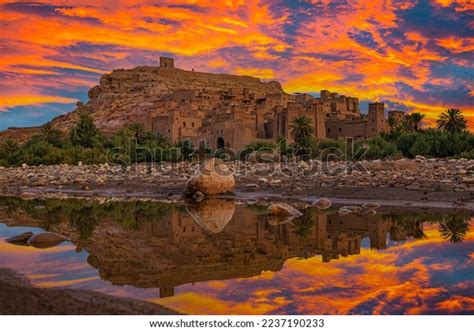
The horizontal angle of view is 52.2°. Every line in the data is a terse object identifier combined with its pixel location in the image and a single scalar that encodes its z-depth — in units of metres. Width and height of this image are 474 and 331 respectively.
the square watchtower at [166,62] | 81.62
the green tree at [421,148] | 28.39
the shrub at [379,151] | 29.31
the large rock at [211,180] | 14.19
